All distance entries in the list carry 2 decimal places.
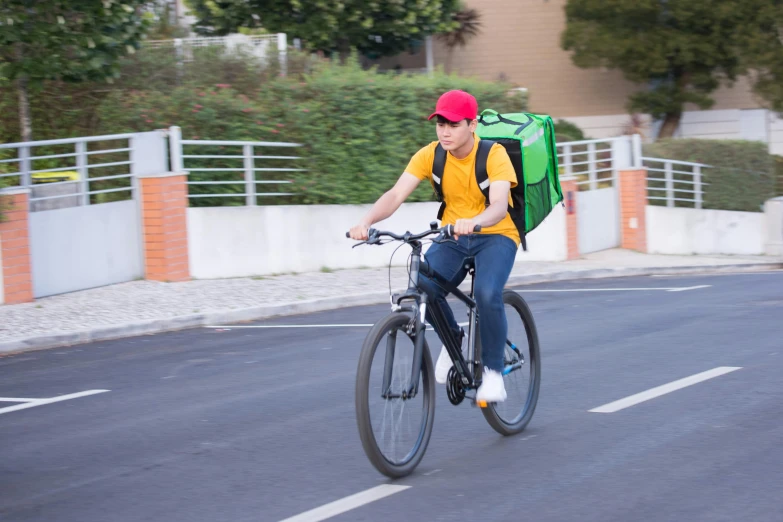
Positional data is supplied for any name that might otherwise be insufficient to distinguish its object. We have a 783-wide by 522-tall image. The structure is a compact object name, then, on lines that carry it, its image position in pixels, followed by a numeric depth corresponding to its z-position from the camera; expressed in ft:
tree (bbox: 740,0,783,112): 110.52
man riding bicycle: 18.22
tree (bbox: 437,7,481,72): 119.72
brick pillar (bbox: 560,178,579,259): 66.54
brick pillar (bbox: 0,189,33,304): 39.11
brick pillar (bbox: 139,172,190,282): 45.50
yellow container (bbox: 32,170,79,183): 44.68
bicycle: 16.55
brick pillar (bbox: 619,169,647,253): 75.82
